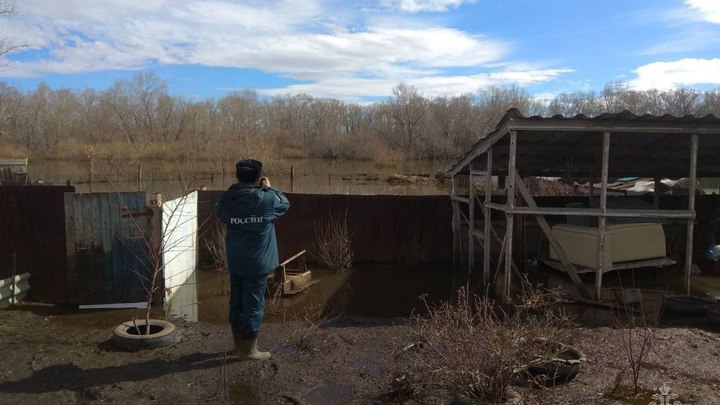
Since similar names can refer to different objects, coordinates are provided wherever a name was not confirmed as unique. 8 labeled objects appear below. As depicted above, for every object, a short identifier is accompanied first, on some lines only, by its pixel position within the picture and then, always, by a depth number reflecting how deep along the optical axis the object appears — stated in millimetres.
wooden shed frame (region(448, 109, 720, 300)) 8766
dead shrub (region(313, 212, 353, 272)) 12422
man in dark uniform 5773
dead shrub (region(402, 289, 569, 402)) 4367
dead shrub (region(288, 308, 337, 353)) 6383
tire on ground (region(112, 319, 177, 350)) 6160
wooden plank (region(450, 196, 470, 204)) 12828
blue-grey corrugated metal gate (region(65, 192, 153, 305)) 8375
